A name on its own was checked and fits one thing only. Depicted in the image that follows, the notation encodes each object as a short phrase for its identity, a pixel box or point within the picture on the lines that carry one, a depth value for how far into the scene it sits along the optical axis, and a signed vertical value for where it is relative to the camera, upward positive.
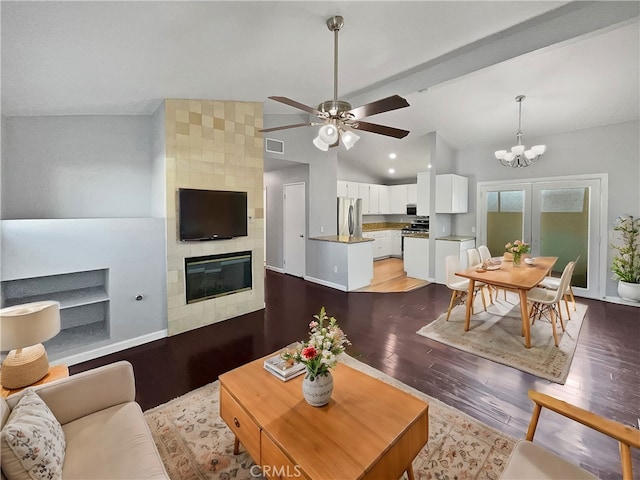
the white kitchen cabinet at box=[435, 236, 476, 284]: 5.87 -0.46
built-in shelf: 2.97 -0.74
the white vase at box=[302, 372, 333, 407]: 1.59 -0.87
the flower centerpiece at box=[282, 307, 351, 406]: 1.54 -0.69
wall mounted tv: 3.61 +0.16
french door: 4.94 +0.12
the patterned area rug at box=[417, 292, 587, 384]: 2.86 -1.28
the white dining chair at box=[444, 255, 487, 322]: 4.01 -0.77
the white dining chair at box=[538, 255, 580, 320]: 4.12 -0.81
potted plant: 4.47 -0.51
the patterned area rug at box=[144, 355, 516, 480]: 1.72 -1.40
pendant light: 4.29 +1.11
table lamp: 1.70 -0.66
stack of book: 1.87 -0.92
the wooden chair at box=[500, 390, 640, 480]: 1.19 -1.01
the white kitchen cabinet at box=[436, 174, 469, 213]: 5.87 +0.67
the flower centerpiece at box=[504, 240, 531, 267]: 4.05 -0.33
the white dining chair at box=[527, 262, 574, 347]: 3.31 -0.82
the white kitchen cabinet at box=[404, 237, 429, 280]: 6.25 -0.66
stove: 8.01 -0.01
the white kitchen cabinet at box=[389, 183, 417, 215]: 8.57 +0.89
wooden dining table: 3.20 -0.59
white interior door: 6.30 -0.06
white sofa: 1.28 -1.04
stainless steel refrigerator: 7.52 +0.27
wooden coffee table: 1.30 -0.99
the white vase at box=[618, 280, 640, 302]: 4.43 -0.96
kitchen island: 5.51 -0.68
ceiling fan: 2.23 +0.90
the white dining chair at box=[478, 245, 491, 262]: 4.86 -0.44
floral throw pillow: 1.11 -0.87
